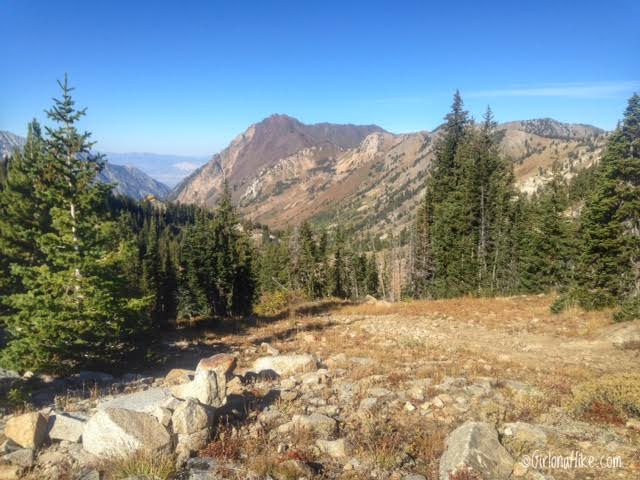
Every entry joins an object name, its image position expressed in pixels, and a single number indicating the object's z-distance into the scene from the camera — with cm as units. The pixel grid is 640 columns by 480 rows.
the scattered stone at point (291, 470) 620
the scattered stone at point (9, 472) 605
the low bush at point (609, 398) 823
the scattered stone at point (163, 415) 716
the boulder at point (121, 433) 662
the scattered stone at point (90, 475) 607
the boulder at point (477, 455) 621
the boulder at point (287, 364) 1349
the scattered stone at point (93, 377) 1425
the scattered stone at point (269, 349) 1729
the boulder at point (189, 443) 683
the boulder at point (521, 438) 700
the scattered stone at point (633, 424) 755
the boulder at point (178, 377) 1219
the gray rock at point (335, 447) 711
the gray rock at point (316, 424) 804
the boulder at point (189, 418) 718
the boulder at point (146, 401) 772
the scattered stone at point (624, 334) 1549
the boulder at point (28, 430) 709
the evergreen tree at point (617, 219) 2362
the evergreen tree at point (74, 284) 1348
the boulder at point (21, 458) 645
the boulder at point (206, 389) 869
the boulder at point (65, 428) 745
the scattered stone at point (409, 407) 921
